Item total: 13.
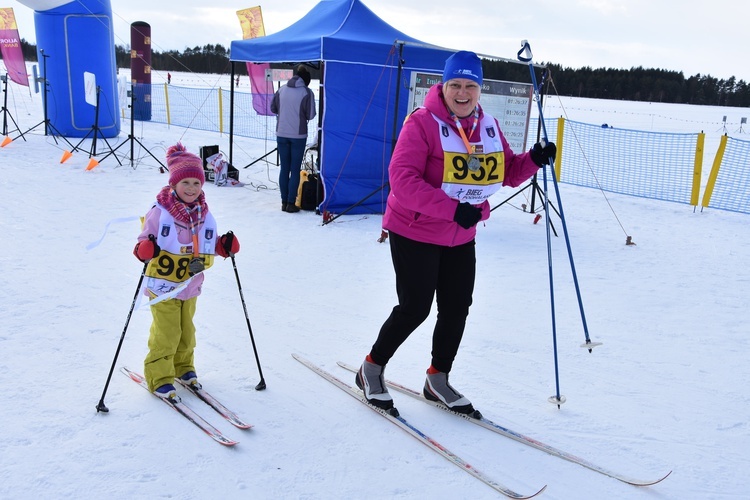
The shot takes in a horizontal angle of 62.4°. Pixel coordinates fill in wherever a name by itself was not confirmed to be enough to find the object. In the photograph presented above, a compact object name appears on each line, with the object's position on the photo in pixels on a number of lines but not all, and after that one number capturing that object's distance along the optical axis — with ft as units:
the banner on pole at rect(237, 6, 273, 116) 43.80
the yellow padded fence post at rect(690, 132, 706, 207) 30.91
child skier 9.74
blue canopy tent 25.73
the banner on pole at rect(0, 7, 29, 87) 45.57
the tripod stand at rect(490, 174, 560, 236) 26.50
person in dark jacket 26.68
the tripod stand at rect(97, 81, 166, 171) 34.63
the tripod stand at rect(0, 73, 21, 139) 40.47
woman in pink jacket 8.86
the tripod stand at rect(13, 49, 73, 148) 42.71
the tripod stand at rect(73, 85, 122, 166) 36.99
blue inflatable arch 42.68
